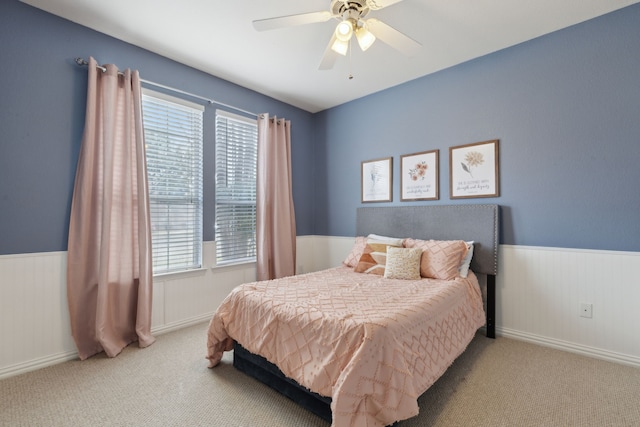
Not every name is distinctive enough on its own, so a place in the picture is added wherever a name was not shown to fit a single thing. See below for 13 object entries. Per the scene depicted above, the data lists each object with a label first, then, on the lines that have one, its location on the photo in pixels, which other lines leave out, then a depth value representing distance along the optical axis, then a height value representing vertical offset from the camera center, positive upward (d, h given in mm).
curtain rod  2420 +1242
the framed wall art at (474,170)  2887 +444
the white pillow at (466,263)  2701 -430
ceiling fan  1869 +1217
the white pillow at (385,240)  3131 -259
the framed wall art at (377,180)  3639 +445
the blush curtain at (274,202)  3623 +180
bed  1413 -676
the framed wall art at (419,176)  3281 +441
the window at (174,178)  2859 +376
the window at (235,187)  3398 +336
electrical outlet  2424 -758
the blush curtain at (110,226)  2375 -80
